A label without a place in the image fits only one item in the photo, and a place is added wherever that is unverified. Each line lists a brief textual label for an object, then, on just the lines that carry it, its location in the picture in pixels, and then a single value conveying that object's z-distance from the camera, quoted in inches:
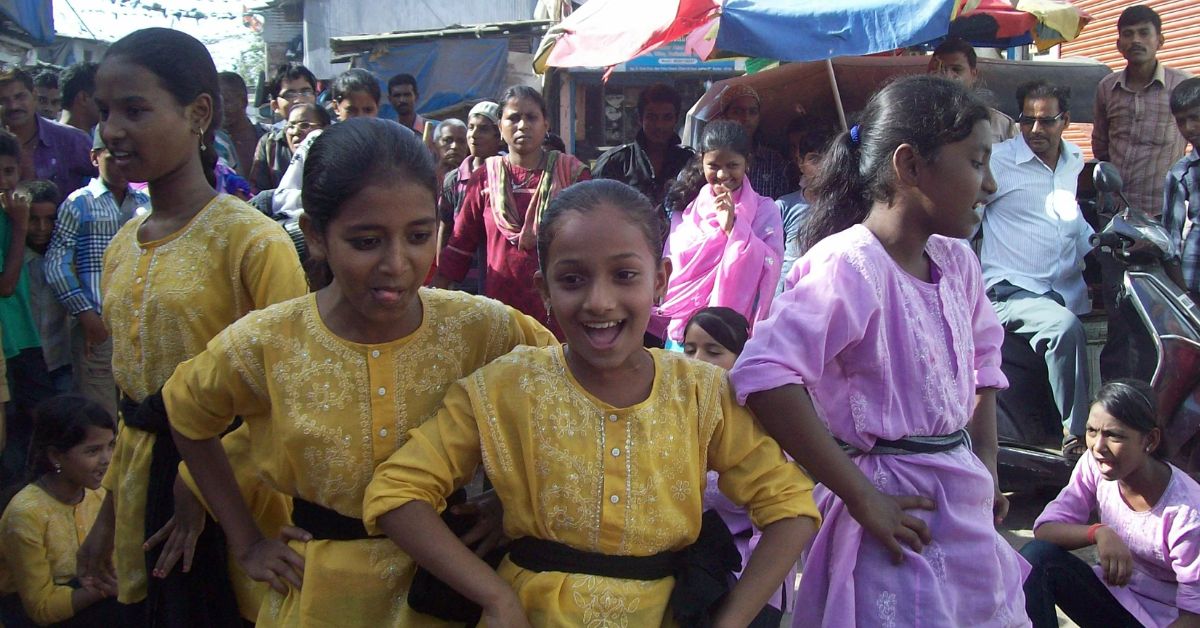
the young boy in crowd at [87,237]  184.1
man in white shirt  180.2
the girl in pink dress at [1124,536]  114.4
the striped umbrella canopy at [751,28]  179.9
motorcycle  164.2
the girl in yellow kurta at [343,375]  70.4
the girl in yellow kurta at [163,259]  85.3
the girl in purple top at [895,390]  74.5
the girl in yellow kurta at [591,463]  66.0
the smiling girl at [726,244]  176.2
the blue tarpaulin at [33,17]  362.7
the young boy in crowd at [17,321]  186.4
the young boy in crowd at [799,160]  190.4
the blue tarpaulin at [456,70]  569.6
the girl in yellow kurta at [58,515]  129.6
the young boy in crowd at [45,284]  196.9
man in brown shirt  244.2
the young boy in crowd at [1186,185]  201.0
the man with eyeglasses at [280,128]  237.6
